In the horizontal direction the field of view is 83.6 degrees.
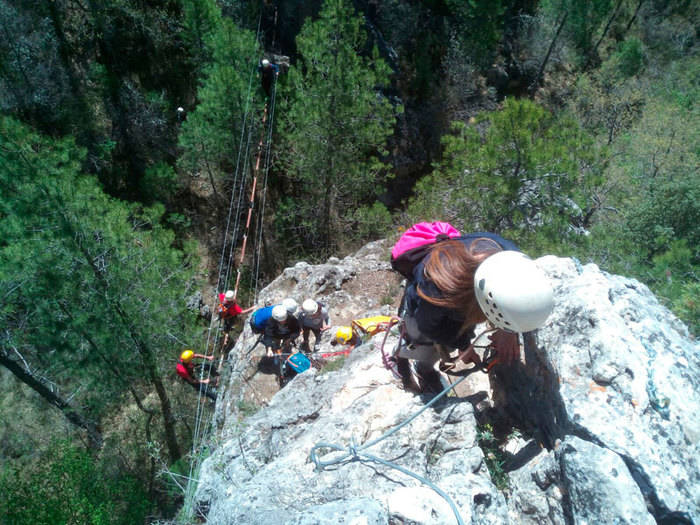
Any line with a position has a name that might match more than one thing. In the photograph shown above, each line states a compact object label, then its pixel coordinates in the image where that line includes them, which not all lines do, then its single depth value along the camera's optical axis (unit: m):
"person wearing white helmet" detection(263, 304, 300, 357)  6.16
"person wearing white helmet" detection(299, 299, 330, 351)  6.39
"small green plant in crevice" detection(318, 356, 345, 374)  4.94
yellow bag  5.73
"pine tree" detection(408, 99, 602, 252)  5.82
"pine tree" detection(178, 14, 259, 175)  9.94
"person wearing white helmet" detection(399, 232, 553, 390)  1.98
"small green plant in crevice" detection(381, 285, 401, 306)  7.11
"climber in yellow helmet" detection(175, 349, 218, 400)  7.48
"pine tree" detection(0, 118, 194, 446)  5.80
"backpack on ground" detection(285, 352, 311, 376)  5.86
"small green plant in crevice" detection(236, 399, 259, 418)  4.89
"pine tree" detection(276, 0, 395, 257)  9.10
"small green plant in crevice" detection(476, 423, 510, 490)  2.57
